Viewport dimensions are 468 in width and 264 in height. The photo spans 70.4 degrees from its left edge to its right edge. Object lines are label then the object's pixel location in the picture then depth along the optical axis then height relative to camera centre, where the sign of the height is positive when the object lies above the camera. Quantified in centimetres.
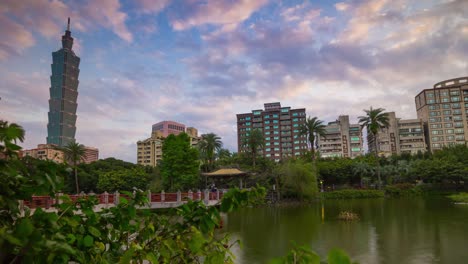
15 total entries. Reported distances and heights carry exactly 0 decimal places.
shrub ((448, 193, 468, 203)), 3681 -242
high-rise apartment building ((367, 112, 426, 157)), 9431 +1208
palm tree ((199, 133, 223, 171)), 5853 +684
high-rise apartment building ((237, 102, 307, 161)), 11381 +1899
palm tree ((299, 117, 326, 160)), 5122 +803
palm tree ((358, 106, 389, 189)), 5203 +934
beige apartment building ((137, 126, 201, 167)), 11794 +1220
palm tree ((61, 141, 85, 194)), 4766 +506
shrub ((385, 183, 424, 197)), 4844 -170
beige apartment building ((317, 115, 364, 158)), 10694 +1278
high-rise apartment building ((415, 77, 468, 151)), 9394 +1756
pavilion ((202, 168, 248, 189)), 3759 +88
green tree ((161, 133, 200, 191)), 4178 +253
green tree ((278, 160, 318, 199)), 4084 +4
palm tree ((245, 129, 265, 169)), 5600 +707
